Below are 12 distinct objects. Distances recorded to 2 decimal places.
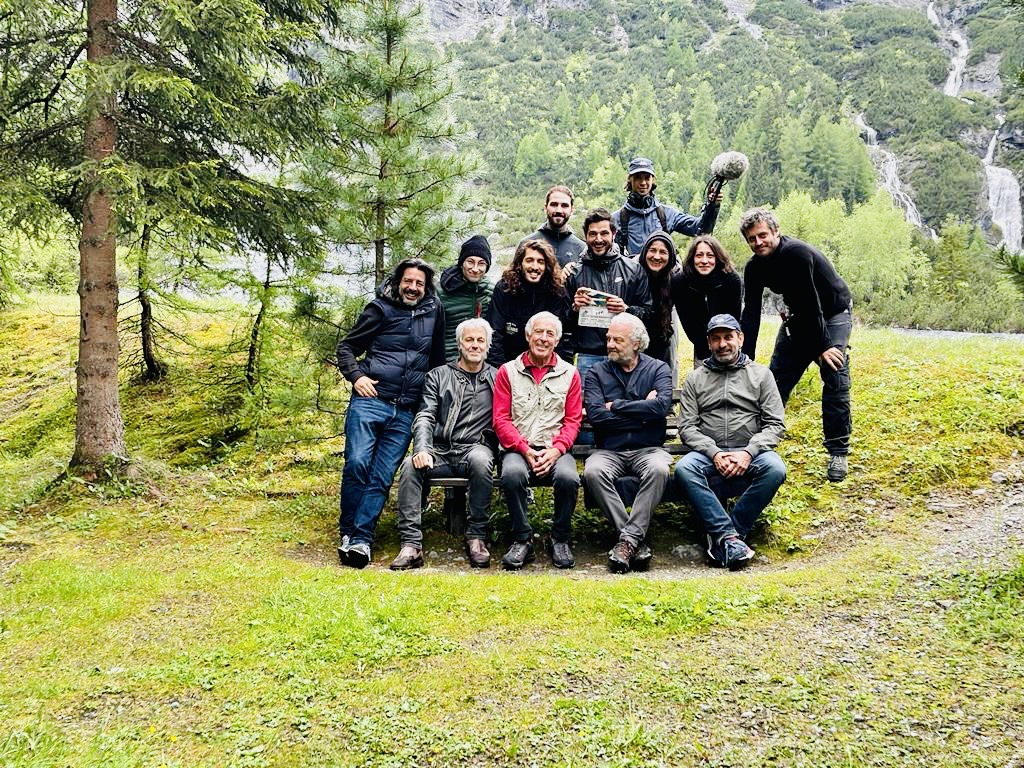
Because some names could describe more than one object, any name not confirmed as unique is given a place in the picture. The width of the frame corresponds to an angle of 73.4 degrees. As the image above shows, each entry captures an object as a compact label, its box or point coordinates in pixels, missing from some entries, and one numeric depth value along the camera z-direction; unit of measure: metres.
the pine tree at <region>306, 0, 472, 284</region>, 7.29
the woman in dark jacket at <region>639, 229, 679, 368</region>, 6.07
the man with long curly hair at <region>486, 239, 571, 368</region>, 5.88
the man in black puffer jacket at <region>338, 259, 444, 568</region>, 5.65
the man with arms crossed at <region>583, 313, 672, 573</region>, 5.32
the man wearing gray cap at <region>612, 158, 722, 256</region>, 6.68
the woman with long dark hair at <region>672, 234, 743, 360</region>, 5.90
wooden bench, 5.49
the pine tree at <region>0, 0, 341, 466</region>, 6.46
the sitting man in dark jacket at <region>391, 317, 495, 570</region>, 5.41
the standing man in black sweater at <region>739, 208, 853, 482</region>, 5.71
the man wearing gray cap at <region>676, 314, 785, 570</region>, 5.19
